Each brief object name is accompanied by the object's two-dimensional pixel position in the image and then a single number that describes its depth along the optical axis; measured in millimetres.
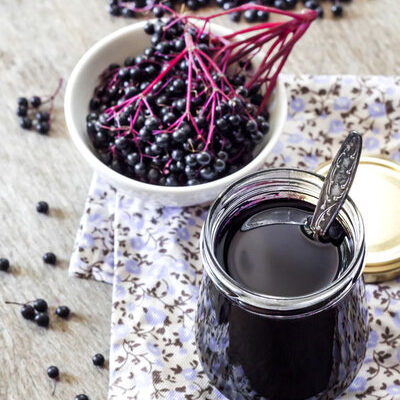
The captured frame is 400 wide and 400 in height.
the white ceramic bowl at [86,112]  672
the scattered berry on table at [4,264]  713
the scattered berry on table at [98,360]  680
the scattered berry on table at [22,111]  771
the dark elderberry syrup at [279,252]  569
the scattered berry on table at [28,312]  695
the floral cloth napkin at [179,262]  659
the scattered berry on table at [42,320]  692
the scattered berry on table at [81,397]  669
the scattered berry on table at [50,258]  713
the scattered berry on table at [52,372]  675
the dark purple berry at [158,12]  721
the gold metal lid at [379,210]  678
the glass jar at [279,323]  555
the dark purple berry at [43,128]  765
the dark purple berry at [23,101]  776
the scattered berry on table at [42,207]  732
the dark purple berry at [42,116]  769
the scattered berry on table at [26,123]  767
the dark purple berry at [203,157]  663
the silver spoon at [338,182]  555
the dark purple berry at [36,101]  775
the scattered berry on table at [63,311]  695
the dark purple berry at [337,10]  801
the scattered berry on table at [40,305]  696
